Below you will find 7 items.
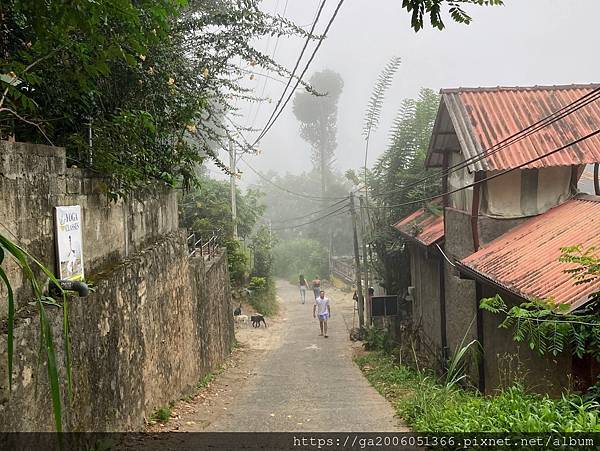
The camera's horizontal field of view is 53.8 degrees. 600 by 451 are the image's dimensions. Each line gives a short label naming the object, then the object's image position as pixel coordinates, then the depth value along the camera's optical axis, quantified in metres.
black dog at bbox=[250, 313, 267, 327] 22.62
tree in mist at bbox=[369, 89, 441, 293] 19.11
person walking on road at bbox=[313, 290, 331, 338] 19.53
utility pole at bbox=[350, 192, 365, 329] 20.03
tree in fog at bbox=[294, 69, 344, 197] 61.00
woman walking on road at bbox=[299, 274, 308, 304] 32.39
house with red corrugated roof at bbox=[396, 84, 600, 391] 8.41
